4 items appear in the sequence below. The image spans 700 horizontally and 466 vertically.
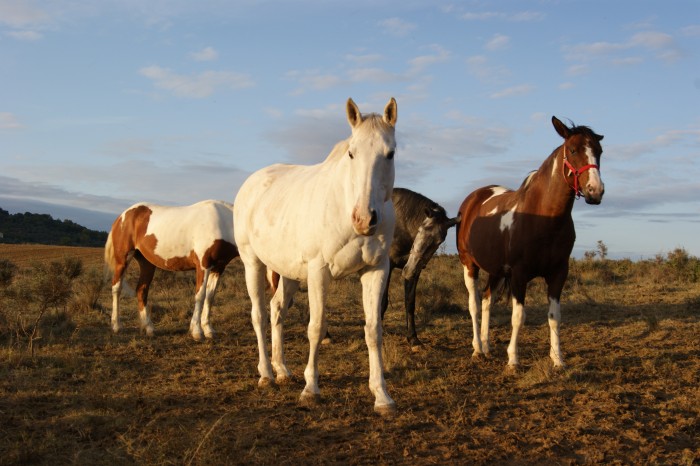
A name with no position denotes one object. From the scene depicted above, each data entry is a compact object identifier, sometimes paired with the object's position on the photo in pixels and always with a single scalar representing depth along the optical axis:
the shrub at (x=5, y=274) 12.52
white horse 4.68
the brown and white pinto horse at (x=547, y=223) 6.28
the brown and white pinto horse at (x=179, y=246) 9.41
